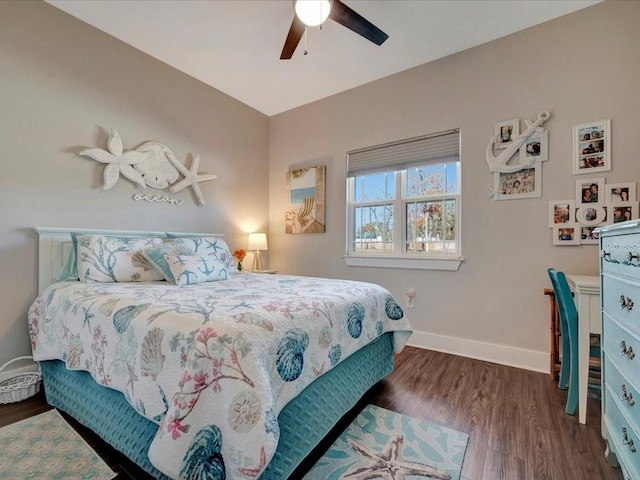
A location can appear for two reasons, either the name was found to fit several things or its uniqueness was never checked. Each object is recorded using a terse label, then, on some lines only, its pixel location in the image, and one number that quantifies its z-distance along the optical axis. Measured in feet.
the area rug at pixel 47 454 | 4.13
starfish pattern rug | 4.16
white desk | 5.09
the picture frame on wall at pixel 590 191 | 6.89
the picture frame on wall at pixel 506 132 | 7.93
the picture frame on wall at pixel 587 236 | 6.95
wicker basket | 5.95
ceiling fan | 5.77
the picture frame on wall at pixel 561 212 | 7.23
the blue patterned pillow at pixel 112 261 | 6.62
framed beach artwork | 11.64
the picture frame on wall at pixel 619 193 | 6.57
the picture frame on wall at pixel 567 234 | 7.14
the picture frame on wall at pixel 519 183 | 7.66
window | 9.16
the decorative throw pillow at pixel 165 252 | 6.89
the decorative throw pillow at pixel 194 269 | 6.63
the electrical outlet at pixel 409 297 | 9.60
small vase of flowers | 10.87
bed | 3.04
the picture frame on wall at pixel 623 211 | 6.52
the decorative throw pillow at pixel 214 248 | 7.72
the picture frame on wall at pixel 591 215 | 6.86
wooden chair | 5.40
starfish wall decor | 8.05
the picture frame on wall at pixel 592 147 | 6.88
